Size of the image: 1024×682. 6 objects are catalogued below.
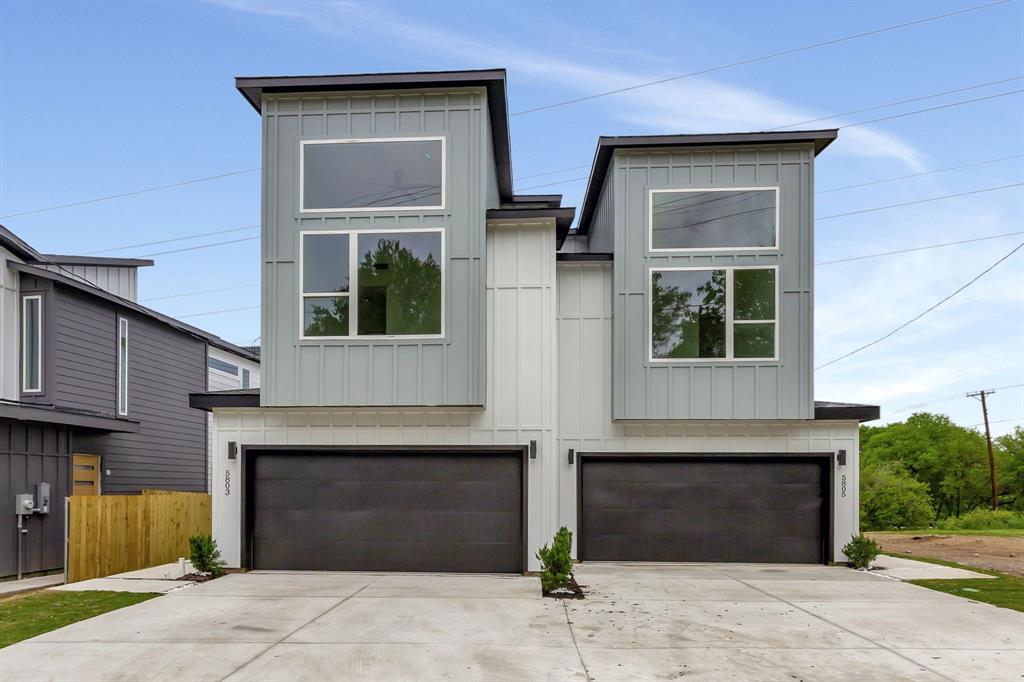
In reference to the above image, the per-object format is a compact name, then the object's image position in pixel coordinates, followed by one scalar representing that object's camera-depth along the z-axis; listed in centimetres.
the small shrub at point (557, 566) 1048
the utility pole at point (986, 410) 4059
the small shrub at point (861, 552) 1284
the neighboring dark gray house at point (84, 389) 1388
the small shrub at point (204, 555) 1205
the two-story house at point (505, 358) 1202
